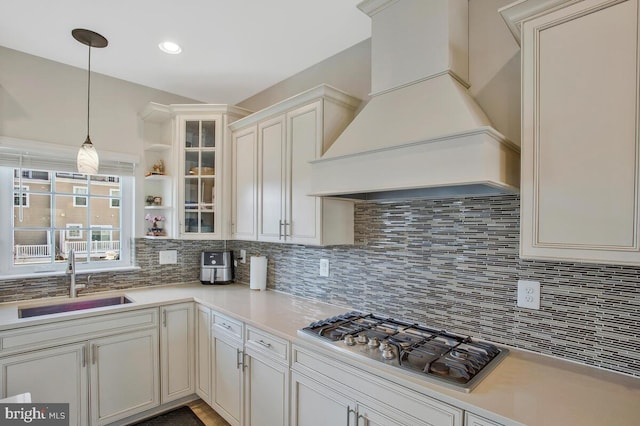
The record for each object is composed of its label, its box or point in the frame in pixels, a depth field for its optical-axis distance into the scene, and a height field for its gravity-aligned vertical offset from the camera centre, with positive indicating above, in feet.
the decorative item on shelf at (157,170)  9.40 +1.15
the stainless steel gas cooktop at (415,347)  4.01 -1.96
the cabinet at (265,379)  5.78 -3.14
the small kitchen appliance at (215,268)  9.93 -1.75
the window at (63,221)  7.77 -0.31
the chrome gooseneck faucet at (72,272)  7.95 -1.53
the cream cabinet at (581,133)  3.36 +0.88
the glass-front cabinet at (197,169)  9.12 +1.13
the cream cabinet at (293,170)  6.75 +0.94
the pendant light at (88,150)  6.63 +1.19
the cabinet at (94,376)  6.31 -3.45
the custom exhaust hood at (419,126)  4.21 +1.27
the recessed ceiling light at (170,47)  7.16 +3.60
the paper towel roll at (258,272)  9.01 -1.69
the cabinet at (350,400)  3.91 -2.54
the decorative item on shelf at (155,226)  9.35 -0.48
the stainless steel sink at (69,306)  7.44 -2.37
